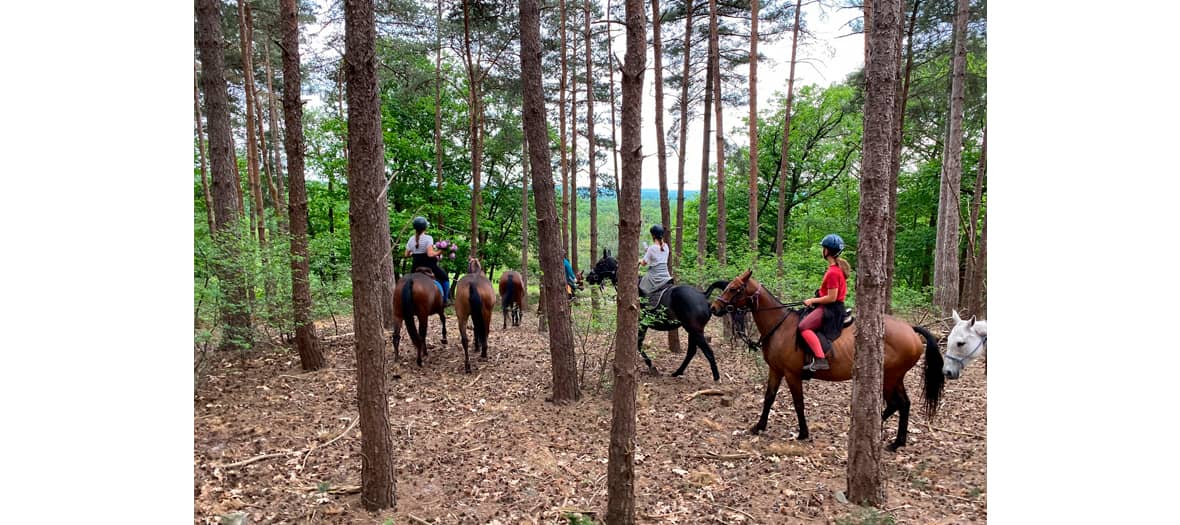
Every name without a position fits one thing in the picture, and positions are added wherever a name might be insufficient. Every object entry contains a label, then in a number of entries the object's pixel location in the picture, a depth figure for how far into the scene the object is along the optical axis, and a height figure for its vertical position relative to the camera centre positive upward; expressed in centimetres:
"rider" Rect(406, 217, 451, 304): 829 +1
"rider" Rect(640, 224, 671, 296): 834 -25
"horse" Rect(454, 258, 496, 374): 802 -81
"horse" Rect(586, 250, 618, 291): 1008 -40
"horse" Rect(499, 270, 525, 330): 1186 -93
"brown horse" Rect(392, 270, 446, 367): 769 -74
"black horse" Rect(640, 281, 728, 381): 769 -95
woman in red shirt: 544 -56
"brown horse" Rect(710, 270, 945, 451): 543 -117
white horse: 629 -111
